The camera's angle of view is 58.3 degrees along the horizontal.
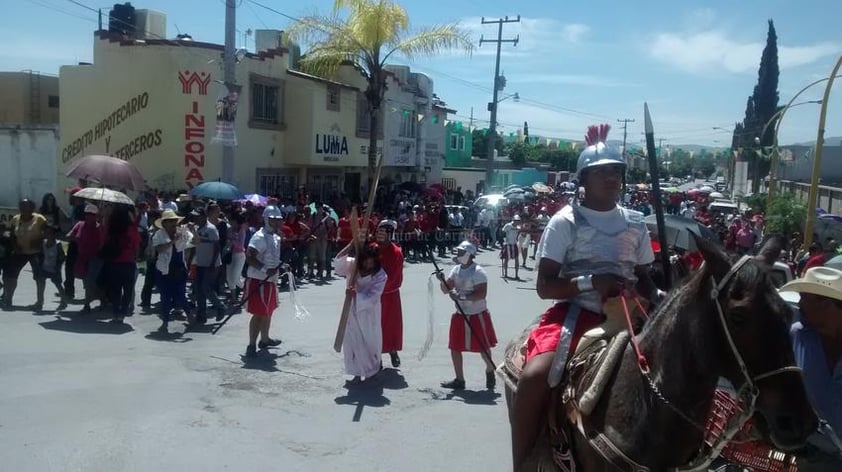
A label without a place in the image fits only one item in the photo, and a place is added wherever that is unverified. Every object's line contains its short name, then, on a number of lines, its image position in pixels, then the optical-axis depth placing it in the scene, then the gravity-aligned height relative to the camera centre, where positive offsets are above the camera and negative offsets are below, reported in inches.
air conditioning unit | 940.0 +154.8
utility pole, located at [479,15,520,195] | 1599.4 +118.7
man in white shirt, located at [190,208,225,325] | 460.8 -69.5
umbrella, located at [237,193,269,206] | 643.5 -41.6
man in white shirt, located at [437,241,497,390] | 339.9 -67.3
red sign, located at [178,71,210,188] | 852.6 +16.7
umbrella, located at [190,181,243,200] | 617.3 -34.3
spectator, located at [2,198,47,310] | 464.8 -64.8
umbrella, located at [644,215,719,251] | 501.7 -40.9
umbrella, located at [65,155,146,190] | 516.4 -19.1
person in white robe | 342.6 -74.3
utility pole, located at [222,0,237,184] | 647.8 +75.0
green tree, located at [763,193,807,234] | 807.7 -43.8
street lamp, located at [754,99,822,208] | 956.4 +14.7
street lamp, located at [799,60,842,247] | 622.8 -10.5
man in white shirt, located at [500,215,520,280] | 764.0 -81.0
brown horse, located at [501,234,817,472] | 110.4 -32.5
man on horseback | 149.5 -20.5
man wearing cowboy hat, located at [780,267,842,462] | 152.8 -33.5
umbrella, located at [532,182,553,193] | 1594.7 -50.4
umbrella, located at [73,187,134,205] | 439.6 -30.1
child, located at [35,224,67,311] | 463.5 -73.4
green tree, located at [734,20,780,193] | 2188.7 +245.1
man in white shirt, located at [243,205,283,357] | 378.9 -64.2
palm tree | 907.4 +143.5
